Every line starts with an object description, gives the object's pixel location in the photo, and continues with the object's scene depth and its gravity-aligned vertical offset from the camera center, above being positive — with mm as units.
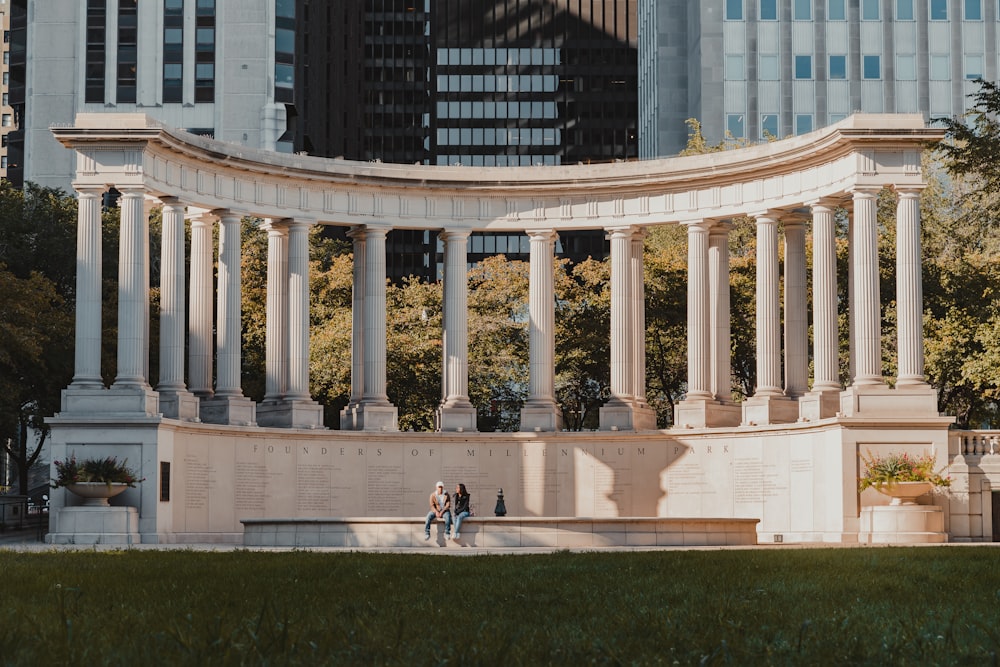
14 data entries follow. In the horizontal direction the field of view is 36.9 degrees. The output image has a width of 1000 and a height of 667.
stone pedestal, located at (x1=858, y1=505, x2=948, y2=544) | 67938 -5392
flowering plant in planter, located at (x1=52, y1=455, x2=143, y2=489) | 68062 -2843
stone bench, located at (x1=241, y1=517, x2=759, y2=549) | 61406 -5143
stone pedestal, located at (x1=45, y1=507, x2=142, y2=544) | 67125 -5207
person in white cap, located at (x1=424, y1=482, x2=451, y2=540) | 62656 -4186
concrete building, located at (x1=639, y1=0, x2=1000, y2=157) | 174375 +40767
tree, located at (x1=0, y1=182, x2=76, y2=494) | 82938 +5712
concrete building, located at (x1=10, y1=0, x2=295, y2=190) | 165750 +38189
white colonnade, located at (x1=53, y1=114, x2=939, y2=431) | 73312 +8137
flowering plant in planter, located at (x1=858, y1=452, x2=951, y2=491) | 69000 -2980
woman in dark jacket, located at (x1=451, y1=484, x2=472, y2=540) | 61906 -4233
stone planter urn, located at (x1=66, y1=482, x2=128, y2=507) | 67938 -3674
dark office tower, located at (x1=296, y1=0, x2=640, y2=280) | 172125 +40298
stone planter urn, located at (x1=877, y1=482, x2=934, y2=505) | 68938 -3768
